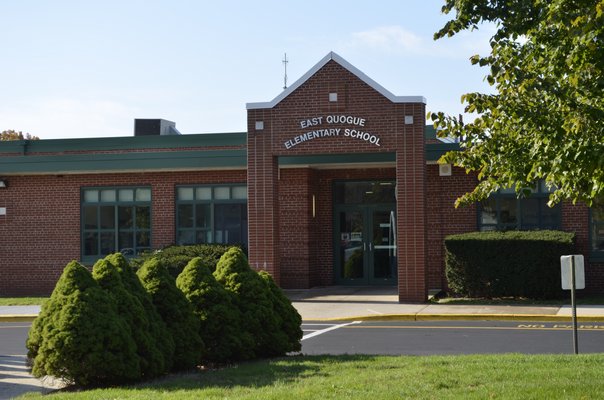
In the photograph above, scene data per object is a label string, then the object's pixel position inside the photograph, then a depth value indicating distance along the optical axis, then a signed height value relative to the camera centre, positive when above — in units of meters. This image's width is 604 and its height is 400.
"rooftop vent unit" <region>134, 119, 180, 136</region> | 33.41 +4.33
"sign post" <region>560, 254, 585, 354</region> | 13.91 -0.46
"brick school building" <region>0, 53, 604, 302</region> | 23.73 +1.44
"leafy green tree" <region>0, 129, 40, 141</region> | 64.69 +8.04
